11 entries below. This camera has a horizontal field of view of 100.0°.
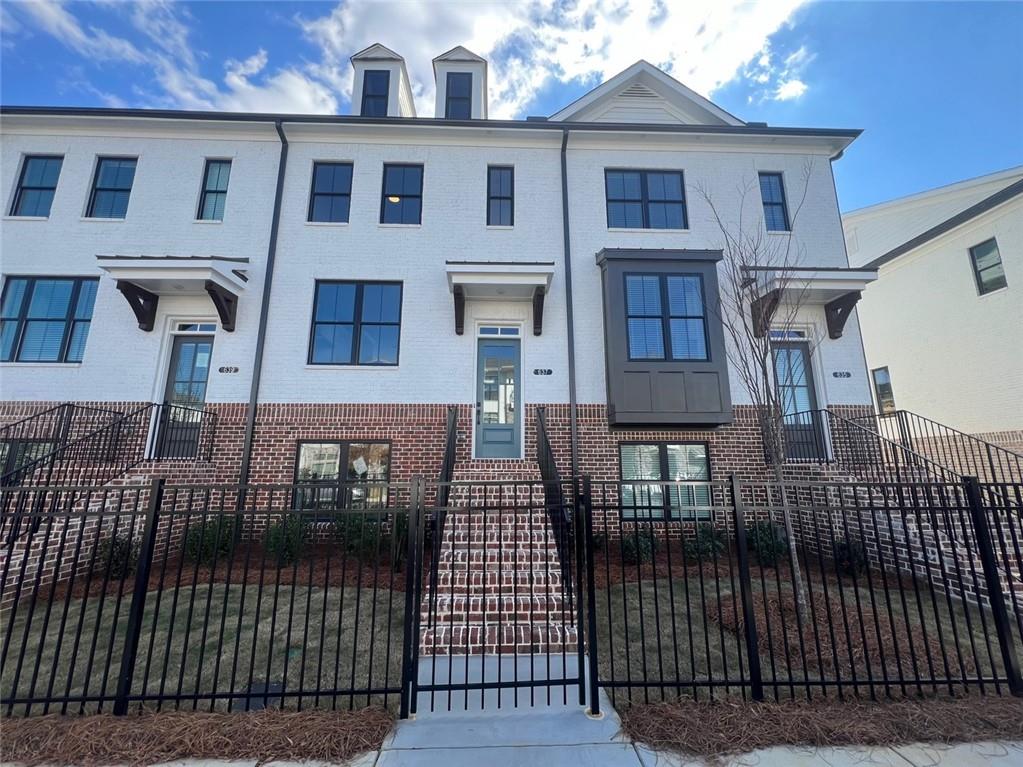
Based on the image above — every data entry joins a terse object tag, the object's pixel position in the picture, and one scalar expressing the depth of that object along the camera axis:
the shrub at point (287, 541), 7.18
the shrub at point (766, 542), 7.49
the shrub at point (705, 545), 7.40
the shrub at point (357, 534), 7.13
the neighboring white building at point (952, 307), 11.45
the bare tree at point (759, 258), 8.76
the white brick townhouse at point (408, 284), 8.62
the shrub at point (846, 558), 6.69
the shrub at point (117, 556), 6.43
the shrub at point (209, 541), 7.33
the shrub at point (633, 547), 7.23
